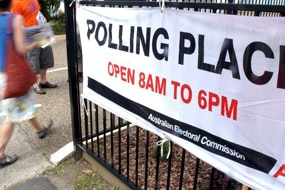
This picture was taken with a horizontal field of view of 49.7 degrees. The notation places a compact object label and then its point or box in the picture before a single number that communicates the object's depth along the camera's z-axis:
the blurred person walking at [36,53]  4.27
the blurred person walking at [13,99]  2.56
